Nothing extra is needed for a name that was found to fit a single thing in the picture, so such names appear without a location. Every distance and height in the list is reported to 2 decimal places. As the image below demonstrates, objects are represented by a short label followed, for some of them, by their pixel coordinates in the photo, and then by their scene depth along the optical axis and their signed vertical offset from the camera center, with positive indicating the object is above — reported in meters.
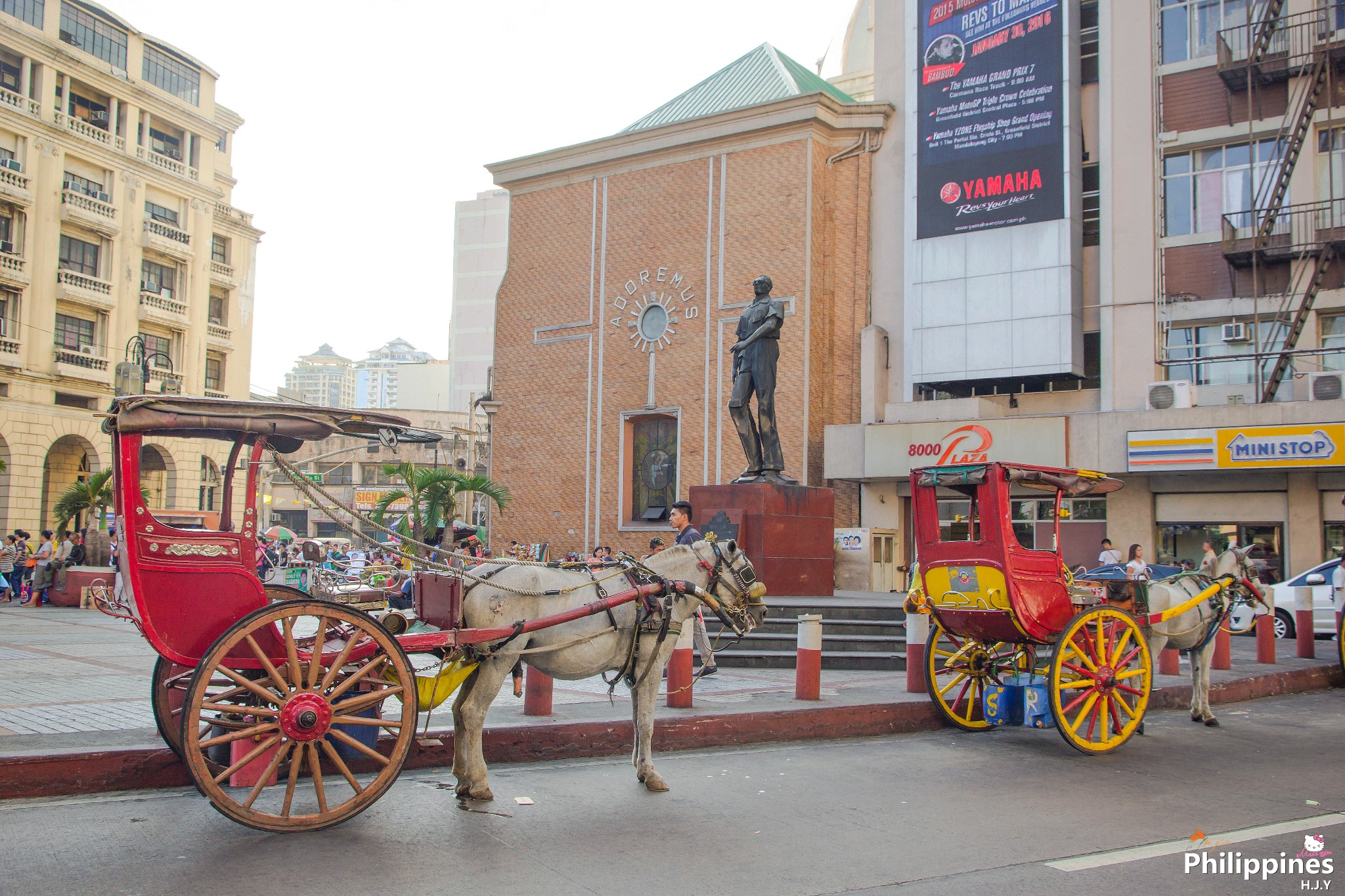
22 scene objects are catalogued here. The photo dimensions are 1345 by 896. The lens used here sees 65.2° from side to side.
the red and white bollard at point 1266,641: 13.80 -1.50
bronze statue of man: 15.77 +2.02
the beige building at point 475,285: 78.25 +17.02
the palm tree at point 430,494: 26.62 +0.35
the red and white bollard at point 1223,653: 13.12 -1.58
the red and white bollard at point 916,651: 10.48 -1.31
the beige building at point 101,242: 34.84 +9.56
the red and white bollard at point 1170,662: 12.95 -1.71
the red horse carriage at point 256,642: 5.26 -0.73
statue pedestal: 15.17 -0.17
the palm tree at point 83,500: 27.80 +0.00
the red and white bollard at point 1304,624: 14.50 -1.34
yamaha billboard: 25.22 +10.02
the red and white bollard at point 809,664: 9.66 -1.35
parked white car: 18.16 -1.30
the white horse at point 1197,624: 9.38 -0.89
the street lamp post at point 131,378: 19.45 +2.32
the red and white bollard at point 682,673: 9.11 -1.41
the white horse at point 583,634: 6.28 -0.77
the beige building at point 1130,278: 22.45 +5.76
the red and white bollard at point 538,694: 8.38 -1.47
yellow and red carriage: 8.25 -0.79
